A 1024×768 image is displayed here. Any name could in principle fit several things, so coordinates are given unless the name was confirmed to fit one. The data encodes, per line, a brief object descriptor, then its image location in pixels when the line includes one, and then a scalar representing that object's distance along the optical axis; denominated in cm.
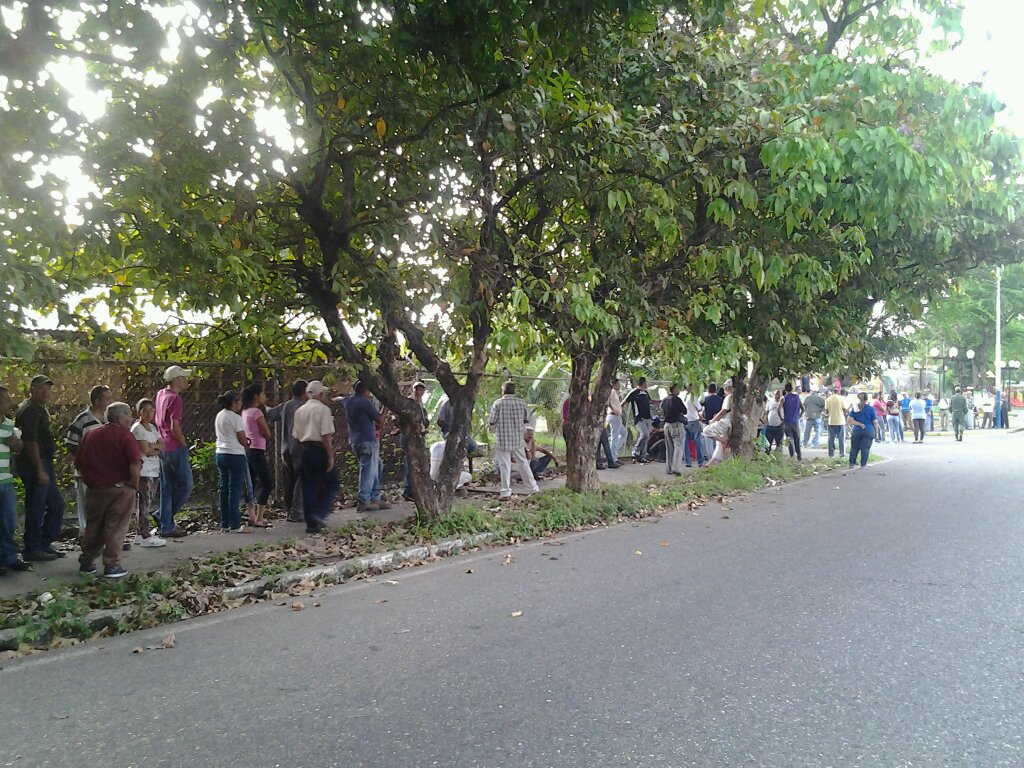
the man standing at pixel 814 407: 2252
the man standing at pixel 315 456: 904
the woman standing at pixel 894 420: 2906
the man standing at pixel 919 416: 2773
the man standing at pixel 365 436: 1034
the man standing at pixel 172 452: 848
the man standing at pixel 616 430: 1614
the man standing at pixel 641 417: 1681
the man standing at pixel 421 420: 933
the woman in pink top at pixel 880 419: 2738
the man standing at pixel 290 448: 966
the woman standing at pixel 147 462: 805
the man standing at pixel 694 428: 1738
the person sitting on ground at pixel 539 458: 1348
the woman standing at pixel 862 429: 1716
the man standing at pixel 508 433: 1152
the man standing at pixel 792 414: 1802
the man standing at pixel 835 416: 1938
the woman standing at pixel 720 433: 1641
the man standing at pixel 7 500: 670
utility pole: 3791
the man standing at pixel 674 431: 1515
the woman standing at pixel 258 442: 941
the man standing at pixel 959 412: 2756
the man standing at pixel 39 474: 710
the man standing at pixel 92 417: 753
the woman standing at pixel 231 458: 890
